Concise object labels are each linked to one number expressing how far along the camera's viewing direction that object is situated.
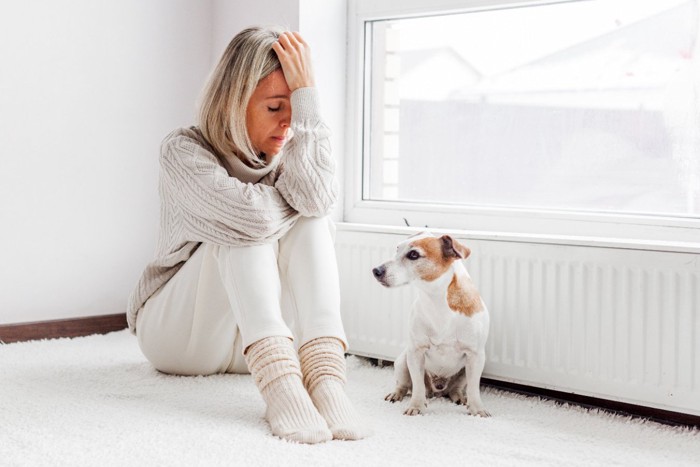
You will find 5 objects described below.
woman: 1.67
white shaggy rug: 1.51
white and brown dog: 1.87
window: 2.05
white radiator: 1.81
